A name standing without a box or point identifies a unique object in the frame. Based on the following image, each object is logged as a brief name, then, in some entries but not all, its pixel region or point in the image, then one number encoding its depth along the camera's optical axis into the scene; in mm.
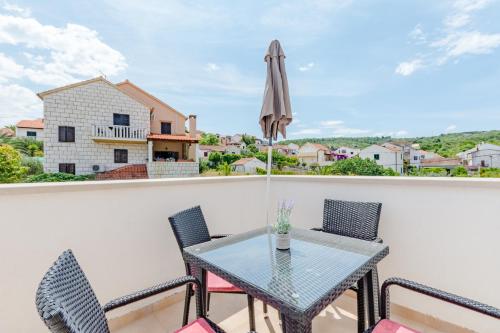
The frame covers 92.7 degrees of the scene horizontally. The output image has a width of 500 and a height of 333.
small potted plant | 1585
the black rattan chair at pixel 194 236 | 1737
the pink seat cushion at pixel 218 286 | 1694
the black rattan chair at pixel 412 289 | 1082
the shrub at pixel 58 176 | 11496
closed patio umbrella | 2344
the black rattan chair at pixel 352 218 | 2141
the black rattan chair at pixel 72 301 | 706
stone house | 14047
